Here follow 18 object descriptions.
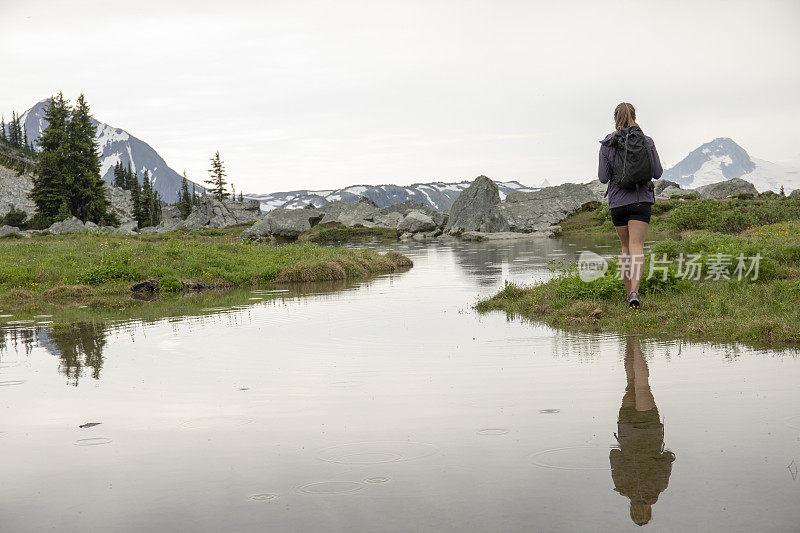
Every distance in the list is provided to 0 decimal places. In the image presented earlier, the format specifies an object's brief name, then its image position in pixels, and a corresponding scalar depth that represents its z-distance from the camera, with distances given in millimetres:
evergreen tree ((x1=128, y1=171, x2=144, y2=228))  125356
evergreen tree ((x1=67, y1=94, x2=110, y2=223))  72812
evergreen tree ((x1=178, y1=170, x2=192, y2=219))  153625
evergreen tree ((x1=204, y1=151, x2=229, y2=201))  153712
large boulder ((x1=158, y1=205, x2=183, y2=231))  130913
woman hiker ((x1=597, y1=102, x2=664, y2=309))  9398
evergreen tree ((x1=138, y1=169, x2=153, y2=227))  124375
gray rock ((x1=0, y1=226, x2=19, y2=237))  48944
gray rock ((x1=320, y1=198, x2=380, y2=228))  114056
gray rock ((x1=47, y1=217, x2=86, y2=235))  58219
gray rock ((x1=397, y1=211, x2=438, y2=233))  98562
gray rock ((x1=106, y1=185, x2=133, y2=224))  173525
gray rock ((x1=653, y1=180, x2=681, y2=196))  116925
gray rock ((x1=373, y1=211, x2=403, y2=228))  111438
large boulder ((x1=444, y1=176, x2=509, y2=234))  96438
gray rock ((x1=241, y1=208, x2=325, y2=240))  88600
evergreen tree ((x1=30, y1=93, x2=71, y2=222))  71938
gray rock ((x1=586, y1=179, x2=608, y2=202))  111644
